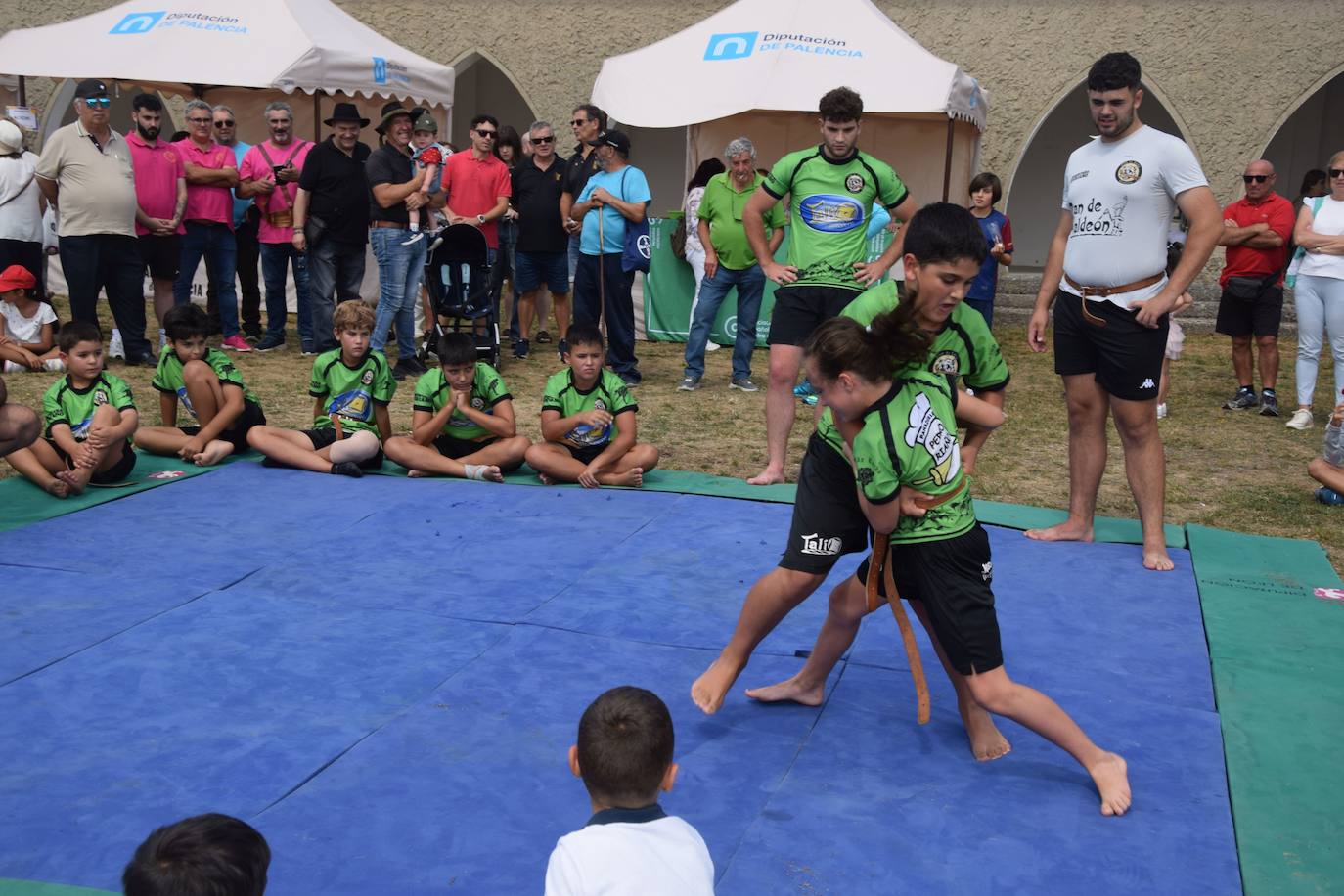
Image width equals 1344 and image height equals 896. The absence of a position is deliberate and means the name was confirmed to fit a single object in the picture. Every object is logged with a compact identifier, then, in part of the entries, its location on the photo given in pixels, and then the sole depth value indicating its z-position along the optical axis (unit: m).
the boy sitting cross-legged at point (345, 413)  6.18
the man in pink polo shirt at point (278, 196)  9.59
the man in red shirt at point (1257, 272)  8.63
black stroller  9.22
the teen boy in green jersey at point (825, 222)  5.74
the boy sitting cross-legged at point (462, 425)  6.10
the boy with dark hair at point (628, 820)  1.85
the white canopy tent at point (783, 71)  9.95
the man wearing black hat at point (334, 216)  9.07
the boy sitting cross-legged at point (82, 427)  5.52
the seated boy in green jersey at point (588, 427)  5.98
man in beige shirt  8.45
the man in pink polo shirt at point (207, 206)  9.42
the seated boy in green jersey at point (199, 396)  6.28
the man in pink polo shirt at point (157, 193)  8.93
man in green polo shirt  9.29
